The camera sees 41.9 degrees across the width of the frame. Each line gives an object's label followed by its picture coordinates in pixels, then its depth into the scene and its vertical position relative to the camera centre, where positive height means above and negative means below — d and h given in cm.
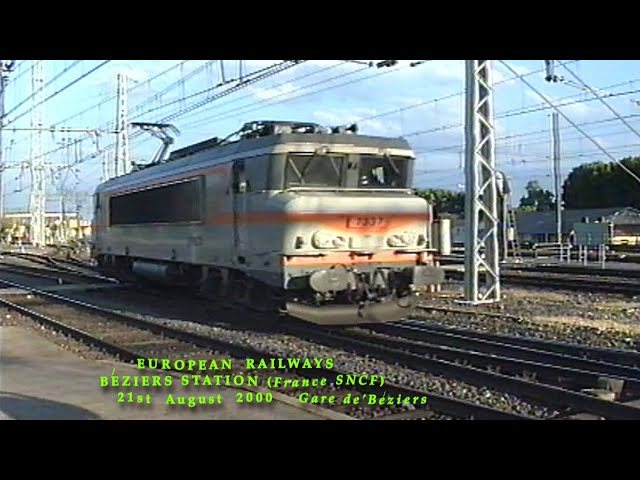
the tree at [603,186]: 7681 +502
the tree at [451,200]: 7638 +382
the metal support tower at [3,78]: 2403 +515
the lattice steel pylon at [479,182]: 1744 +122
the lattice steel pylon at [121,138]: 3803 +503
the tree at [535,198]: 11075 +573
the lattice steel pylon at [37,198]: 5459 +322
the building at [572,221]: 6562 +140
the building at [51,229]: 7062 +146
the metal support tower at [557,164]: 5209 +492
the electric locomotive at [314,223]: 1273 +28
